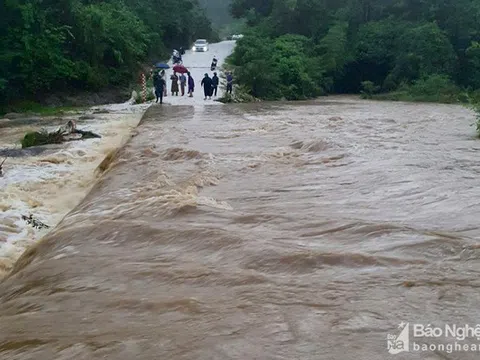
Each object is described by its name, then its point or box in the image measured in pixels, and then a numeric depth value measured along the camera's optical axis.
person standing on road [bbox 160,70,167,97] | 26.48
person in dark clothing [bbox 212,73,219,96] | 25.81
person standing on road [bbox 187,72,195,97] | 26.07
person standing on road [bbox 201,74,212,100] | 25.06
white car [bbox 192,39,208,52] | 47.75
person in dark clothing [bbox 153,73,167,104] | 24.20
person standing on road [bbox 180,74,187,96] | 26.34
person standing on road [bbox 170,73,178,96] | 26.43
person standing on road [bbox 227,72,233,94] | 26.34
